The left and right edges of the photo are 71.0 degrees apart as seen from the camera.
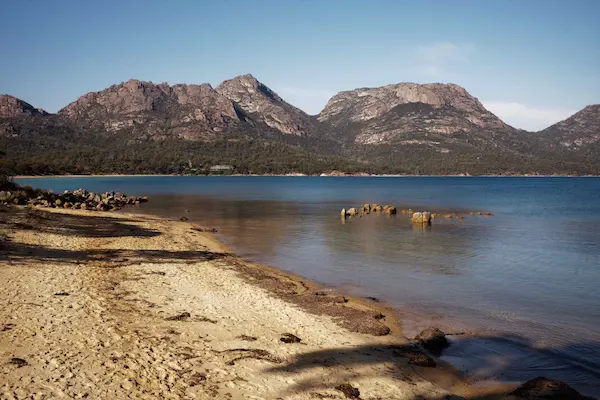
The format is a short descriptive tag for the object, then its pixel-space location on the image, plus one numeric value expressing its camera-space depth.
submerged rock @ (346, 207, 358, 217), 47.65
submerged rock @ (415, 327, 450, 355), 11.35
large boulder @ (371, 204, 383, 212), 53.07
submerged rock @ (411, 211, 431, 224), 39.84
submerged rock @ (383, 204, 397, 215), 50.41
